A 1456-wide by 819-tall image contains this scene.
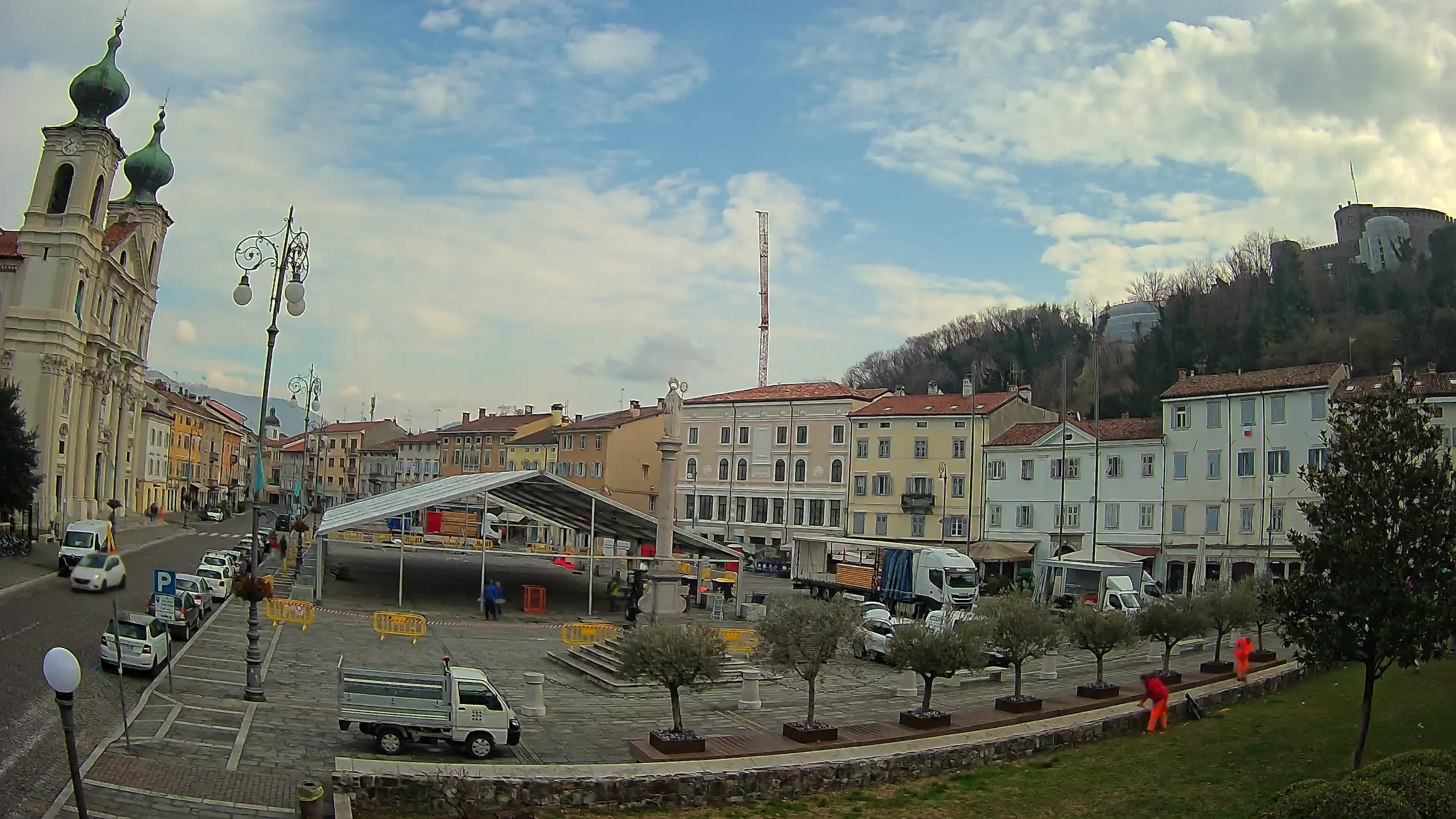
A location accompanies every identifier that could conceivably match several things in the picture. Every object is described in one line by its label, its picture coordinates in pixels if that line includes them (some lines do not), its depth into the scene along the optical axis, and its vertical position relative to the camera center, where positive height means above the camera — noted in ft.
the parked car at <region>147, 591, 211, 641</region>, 91.45 -13.32
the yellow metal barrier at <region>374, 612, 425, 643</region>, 100.73 -14.44
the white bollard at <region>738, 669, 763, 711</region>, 77.10 -15.39
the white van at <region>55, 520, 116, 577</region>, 125.70 -9.94
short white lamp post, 32.48 -6.73
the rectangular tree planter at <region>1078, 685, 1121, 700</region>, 77.77 -14.29
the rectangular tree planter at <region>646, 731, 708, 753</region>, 58.18 -14.49
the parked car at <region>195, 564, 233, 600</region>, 120.26 -13.00
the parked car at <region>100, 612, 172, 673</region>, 73.51 -12.70
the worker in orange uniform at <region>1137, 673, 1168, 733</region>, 68.49 -13.01
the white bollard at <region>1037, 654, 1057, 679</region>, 91.30 -14.87
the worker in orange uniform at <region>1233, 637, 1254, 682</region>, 86.79 -12.46
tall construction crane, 399.65 +73.17
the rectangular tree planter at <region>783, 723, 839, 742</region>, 61.93 -14.51
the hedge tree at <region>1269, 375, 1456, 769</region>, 52.37 -2.04
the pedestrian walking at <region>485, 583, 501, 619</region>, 120.67 -14.29
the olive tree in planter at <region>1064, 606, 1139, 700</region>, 77.97 -9.91
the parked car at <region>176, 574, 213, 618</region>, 99.09 -11.93
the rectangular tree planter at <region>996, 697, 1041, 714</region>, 72.43 -14.49
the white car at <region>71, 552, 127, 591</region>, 114.01 -12.09
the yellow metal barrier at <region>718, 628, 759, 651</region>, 95.35 -14.16
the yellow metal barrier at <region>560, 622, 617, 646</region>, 98.32 -14.25
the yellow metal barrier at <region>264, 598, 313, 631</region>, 103.81 -13.97
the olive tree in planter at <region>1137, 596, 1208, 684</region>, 82.84 -9.49
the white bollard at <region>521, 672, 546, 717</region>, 70.44 -14.75
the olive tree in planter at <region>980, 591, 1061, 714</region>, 73.15 -9.52
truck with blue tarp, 137.28 -11.35
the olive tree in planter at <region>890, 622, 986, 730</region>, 67.62 -10.47
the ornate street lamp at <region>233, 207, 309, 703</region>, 69.15 +11.34
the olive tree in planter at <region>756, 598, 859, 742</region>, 64.85 -9.01
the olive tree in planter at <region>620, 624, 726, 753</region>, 59.47 -10.00
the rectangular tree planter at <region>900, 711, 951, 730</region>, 66.64 -14.52
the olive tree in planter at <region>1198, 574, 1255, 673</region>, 88.69 -8.89
